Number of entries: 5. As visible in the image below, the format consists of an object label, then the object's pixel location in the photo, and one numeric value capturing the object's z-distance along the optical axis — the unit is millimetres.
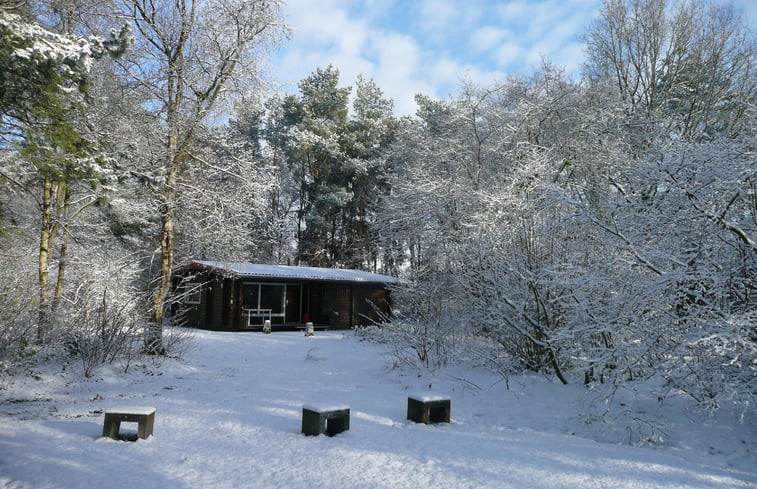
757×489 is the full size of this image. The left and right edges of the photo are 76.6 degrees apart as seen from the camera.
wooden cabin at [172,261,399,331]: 20062
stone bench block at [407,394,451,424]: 6512
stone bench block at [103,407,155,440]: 5293
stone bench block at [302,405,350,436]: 5637
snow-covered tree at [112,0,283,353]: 11430
